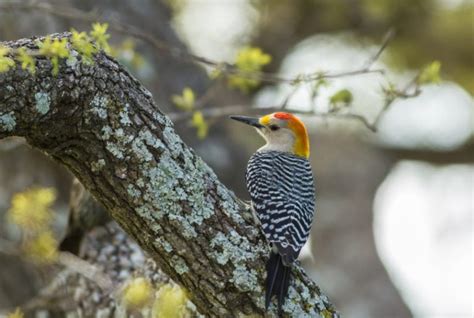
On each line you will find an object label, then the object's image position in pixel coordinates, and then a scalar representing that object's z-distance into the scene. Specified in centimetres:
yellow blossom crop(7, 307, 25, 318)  781
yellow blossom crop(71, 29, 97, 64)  761
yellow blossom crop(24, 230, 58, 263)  945
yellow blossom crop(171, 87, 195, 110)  1265
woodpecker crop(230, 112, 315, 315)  897
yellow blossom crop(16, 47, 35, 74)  712
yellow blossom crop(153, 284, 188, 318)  813
